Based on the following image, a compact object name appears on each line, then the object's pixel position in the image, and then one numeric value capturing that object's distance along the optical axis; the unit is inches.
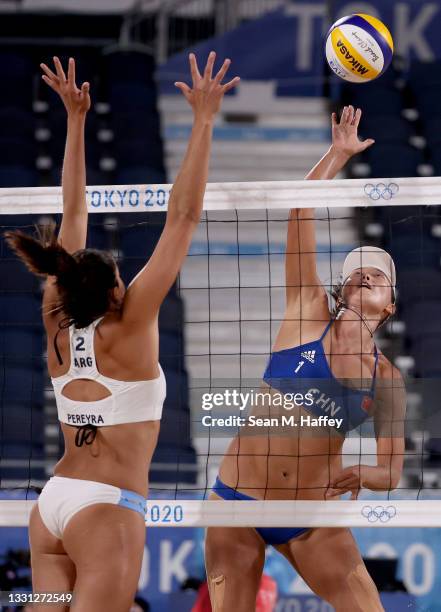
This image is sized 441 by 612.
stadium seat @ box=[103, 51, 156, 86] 851.0
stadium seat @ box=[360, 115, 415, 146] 796.8
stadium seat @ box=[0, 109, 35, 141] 792.7
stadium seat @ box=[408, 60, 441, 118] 826.8
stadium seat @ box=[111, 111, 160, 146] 806.2
